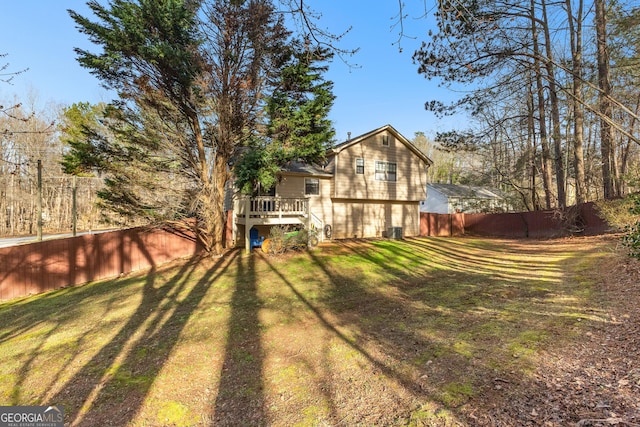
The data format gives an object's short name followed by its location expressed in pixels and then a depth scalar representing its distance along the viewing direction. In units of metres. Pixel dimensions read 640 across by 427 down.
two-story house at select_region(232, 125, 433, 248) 15.57
